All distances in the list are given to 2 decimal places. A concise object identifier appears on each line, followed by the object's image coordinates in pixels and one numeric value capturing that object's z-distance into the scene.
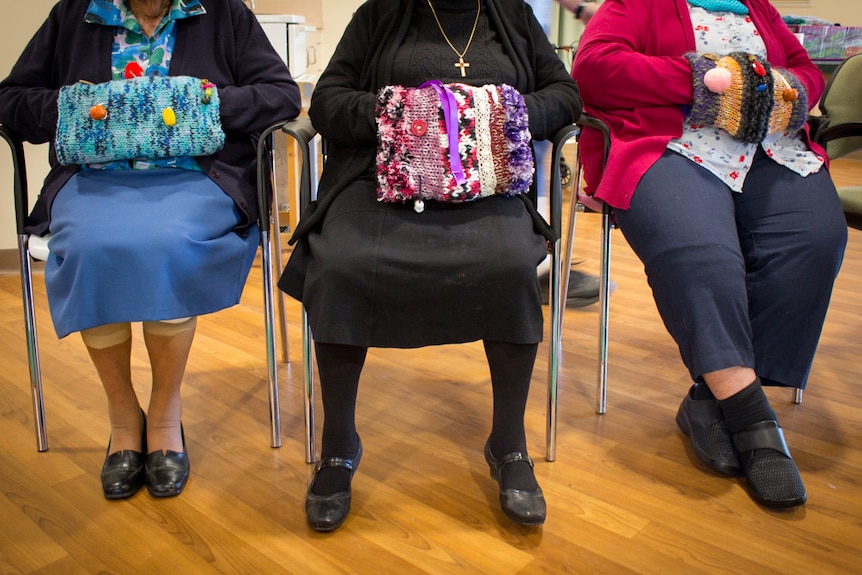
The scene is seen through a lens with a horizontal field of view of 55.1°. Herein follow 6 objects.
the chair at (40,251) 1.69
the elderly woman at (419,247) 1.49
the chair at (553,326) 1.63
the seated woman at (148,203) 1.55
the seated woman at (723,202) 1.65
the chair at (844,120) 2.02
